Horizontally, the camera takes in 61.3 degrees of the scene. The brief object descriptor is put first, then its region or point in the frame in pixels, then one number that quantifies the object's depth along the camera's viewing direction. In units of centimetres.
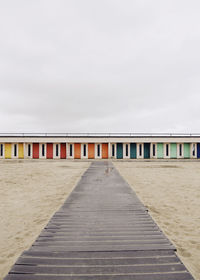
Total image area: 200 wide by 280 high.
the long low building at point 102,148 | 2788
